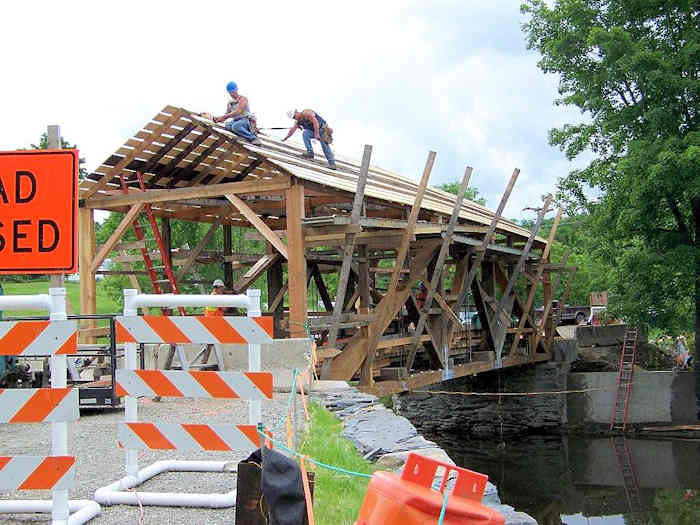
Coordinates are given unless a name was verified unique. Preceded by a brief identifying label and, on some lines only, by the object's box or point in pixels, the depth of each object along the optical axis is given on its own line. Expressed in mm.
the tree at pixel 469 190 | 45625
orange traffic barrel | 2816
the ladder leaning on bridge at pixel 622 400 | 23297
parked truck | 36969
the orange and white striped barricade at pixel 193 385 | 5301
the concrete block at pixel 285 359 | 11688
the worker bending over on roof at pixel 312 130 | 15094
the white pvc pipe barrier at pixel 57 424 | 4773
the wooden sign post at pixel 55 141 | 4963
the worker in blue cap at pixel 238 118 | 14234
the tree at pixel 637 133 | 19188
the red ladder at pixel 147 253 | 16047
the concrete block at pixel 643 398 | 22734
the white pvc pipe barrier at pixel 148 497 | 5305
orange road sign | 4832
